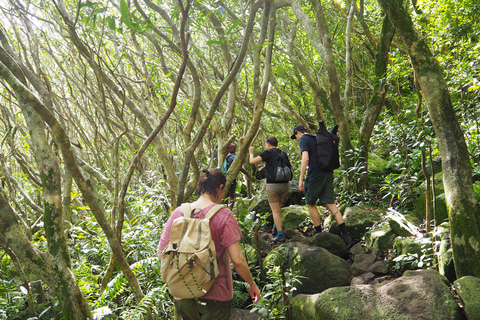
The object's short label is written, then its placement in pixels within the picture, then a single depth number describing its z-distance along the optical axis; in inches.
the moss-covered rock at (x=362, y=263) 170.6
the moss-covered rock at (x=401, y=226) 172.1
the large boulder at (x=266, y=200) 304.7
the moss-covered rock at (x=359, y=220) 210.8
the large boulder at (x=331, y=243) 194.9
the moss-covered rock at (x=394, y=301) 110.3
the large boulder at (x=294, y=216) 258.7
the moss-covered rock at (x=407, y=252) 148.1
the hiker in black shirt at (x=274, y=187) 230.2
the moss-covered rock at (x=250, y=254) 176.1
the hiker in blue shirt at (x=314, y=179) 214.5
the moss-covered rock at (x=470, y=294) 105.3
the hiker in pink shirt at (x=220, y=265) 98.9
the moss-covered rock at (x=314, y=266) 160.2
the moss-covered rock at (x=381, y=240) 180.1
